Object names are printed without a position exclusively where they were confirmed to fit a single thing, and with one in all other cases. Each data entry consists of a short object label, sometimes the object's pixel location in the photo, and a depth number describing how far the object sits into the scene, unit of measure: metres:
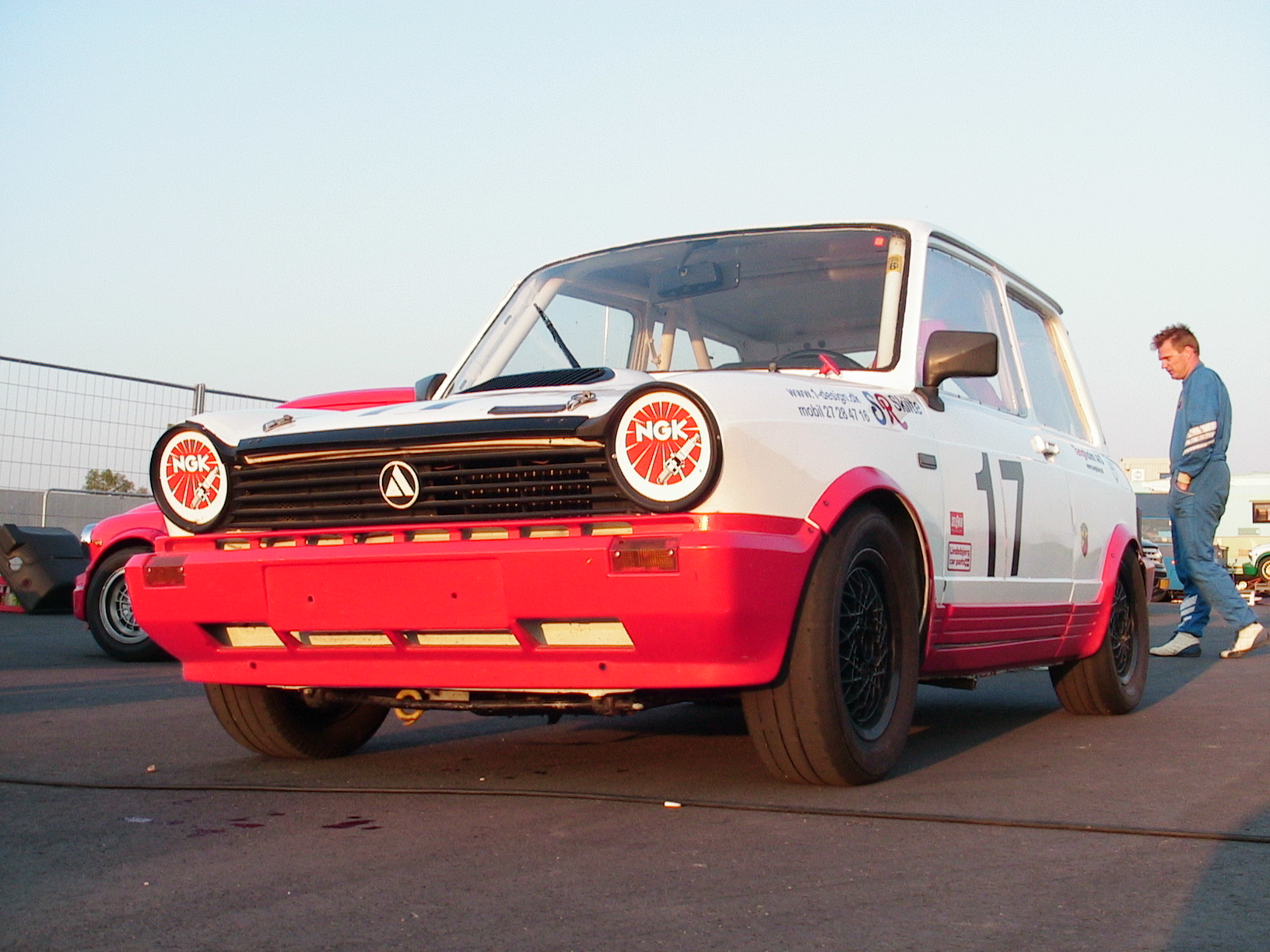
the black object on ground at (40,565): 11.07
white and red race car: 3.61
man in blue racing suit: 8.74
